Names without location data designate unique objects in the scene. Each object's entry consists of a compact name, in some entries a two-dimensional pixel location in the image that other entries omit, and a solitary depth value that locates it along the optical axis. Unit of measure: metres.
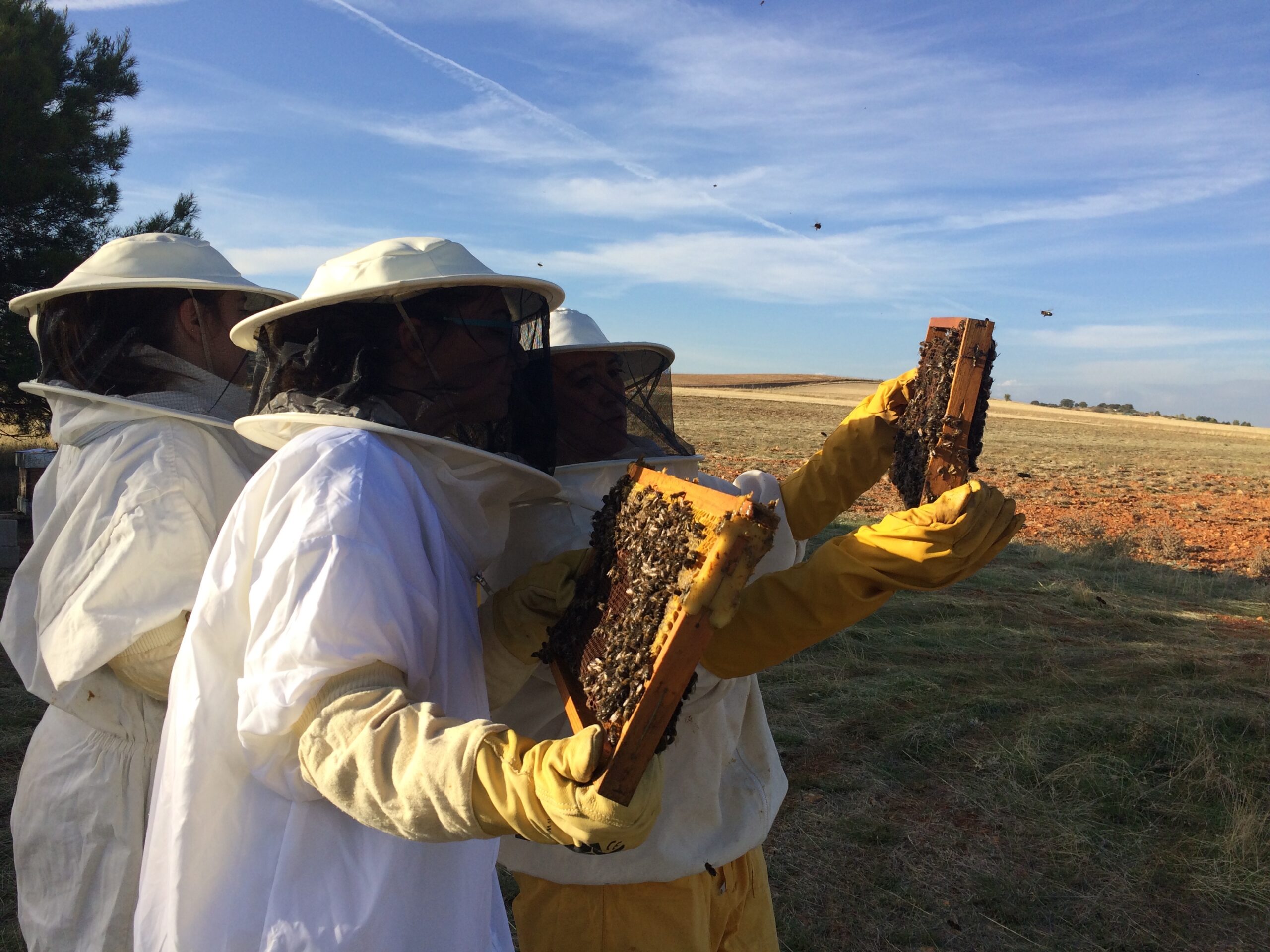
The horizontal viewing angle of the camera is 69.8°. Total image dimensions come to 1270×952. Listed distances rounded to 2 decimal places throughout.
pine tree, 10.59
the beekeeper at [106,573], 2.71
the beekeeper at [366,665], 1.64
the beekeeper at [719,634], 2.18
